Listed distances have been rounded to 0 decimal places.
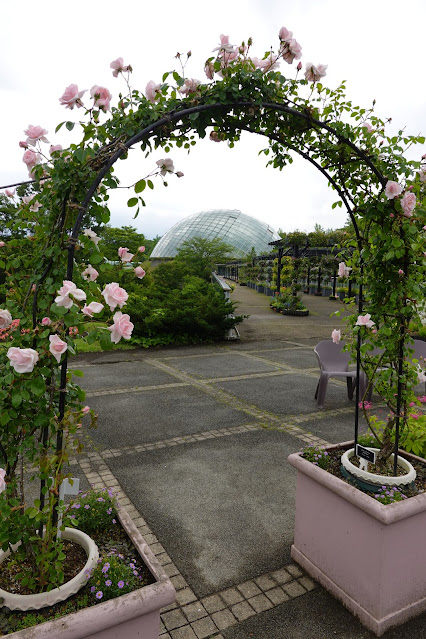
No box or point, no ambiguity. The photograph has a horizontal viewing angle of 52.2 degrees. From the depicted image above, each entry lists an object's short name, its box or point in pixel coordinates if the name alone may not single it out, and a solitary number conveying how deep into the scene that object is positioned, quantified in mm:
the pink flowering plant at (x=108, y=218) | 1847
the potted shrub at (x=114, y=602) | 1654
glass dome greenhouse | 64775
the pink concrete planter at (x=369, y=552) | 2318
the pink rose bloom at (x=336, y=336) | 3427
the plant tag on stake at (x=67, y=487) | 2068
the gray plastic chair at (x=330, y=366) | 6406
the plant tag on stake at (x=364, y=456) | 2693
